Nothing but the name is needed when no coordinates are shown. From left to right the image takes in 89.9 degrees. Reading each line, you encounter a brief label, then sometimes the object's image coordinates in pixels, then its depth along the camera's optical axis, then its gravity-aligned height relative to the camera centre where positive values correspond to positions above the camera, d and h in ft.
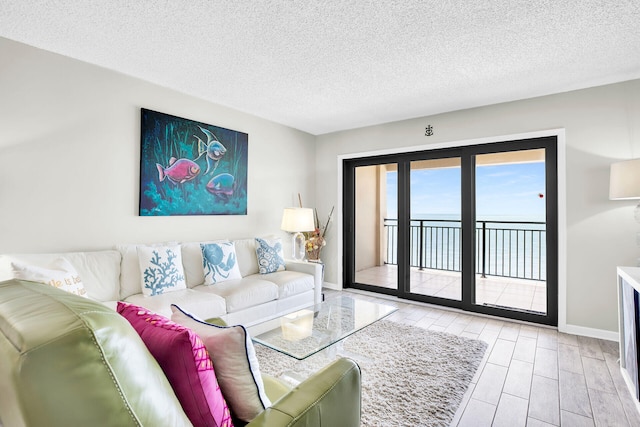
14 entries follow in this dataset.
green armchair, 1.79 -0.91
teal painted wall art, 10.47 +1.82
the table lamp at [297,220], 13.93 -0.08
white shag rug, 6.37 -3.78
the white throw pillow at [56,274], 6.59 -1.22
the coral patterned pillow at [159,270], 8.95 -1.51
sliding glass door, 12.30 -0.33
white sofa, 8.27 -2.17
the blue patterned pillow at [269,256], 12.37 -1.48
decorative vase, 15.83 -1.42
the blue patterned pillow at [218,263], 10.54 -1.51
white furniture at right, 6.48 -2.32
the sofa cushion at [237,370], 3.25 -1.56
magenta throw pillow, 2.81 -1.38
